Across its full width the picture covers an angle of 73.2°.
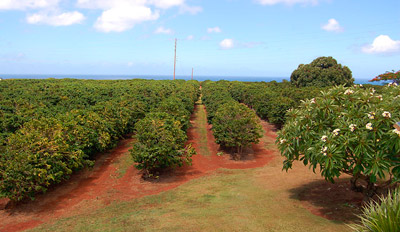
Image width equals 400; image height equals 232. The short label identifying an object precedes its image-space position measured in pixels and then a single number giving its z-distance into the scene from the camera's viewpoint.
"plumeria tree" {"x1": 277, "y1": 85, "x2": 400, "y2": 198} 7.73
